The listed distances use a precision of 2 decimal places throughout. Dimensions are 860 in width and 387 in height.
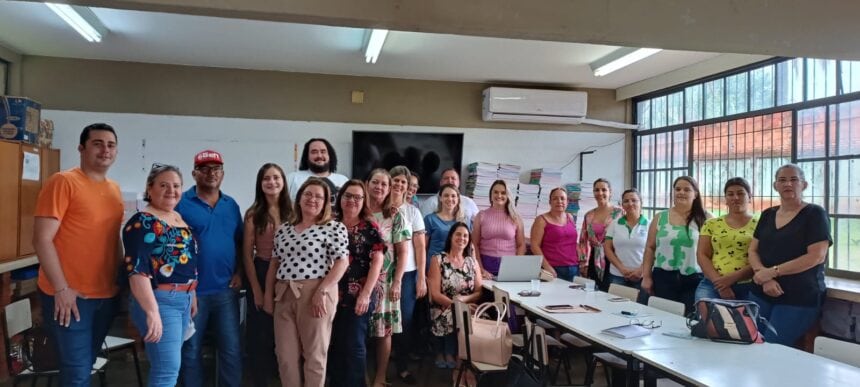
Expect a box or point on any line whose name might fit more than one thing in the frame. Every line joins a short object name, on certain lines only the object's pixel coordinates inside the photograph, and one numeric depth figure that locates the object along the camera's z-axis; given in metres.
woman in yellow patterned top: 3.81
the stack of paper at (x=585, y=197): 6.98
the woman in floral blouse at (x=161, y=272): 2.56
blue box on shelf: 4.29
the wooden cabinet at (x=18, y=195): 4.21
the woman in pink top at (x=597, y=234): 5.13
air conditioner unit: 6.70
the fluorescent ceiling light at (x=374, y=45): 4.70
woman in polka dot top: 3.05
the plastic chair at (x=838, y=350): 2.53
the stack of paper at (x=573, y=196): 6.98
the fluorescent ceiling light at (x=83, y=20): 4.15
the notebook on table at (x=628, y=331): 2.87
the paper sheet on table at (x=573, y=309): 3.48
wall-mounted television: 6.50
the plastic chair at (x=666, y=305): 3.50
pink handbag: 3.28
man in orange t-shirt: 2.55
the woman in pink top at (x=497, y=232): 4.76
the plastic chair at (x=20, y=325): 3.04
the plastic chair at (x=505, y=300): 3.61
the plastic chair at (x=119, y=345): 3.62
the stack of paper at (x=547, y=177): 6.90
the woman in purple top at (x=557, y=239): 4.95
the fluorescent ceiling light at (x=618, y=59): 5.15
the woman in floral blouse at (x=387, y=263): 3.75
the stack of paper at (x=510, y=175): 6.84
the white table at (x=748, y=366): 2.22
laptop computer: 4.45
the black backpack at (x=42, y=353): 3.04
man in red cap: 3.03
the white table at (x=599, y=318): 2.74
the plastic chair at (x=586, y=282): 4.22
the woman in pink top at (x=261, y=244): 3.31
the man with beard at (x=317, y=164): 3.98
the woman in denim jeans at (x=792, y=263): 3.40
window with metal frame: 4.45
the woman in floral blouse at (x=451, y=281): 4.07
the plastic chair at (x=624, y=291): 4.00
